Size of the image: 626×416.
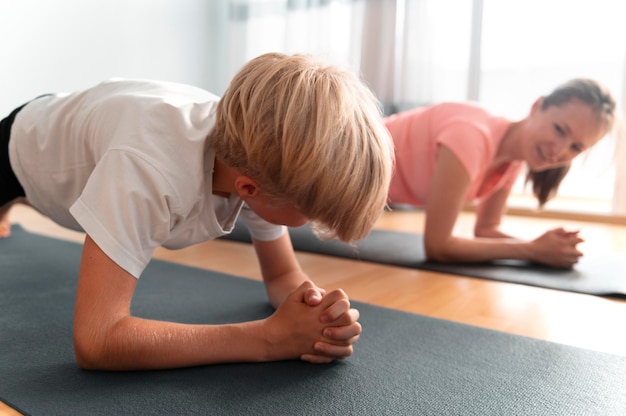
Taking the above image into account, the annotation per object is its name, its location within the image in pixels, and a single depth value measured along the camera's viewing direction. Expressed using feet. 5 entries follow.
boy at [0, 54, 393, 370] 2.29
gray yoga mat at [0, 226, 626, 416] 2.30
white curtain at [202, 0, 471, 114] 9.62
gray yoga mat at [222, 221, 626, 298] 4.42
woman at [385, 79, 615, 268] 4.79
